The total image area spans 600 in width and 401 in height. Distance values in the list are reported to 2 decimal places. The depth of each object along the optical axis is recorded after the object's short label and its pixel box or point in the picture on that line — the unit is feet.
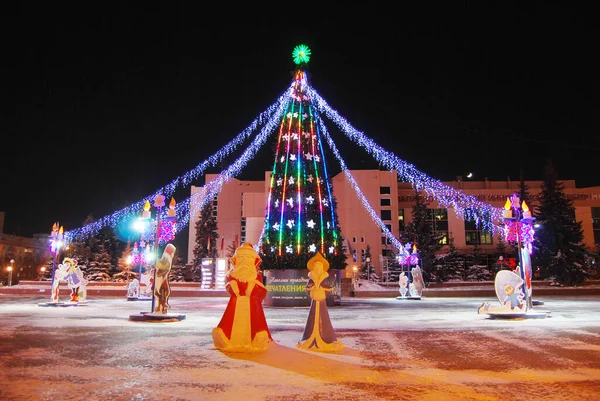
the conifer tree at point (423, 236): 128.26
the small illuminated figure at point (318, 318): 25.57
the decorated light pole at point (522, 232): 48.29
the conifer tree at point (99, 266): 130.31
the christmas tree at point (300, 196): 64.13
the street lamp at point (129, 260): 112.20
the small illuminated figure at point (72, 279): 60.73
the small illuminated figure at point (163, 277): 39.73
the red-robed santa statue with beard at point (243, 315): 25.05
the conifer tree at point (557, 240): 108.37
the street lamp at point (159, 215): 41.84
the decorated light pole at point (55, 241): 66.58
